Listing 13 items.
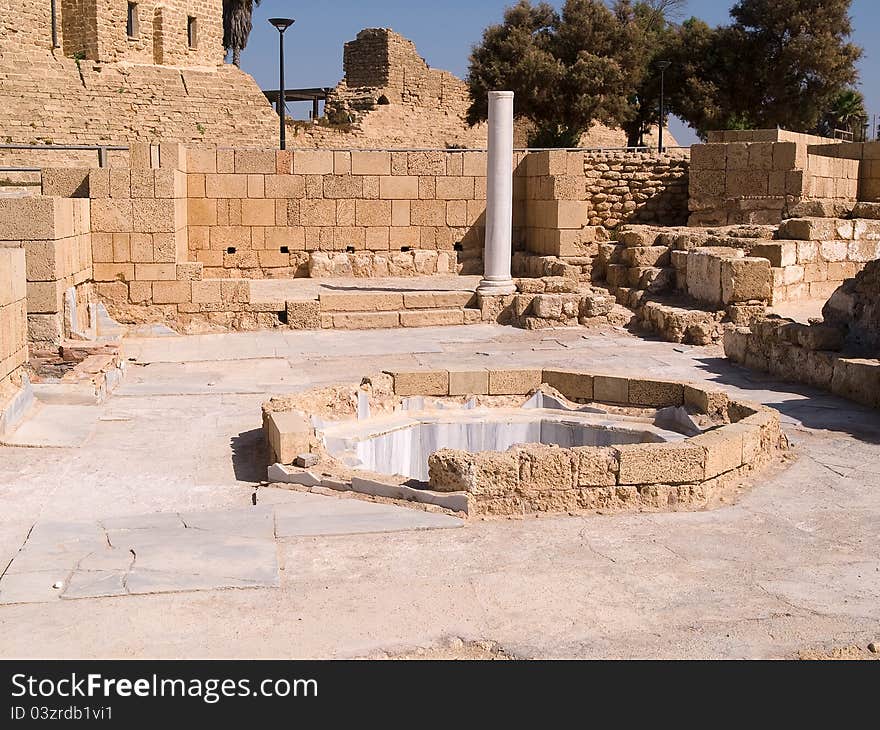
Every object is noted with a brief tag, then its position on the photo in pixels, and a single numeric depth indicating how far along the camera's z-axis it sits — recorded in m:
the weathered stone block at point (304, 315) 14.19
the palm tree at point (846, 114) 47.00
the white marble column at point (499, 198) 15.16
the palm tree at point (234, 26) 43.16
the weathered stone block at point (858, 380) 9.05
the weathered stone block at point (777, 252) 14.65
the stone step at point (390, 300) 14.56
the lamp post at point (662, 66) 30.12
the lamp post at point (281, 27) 18.81
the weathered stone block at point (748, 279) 13.53
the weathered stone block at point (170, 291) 14.08
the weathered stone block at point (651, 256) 16.09
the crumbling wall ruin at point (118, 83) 24.34
